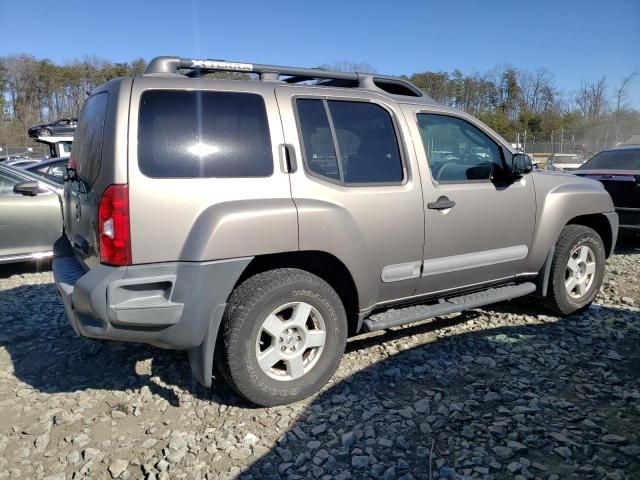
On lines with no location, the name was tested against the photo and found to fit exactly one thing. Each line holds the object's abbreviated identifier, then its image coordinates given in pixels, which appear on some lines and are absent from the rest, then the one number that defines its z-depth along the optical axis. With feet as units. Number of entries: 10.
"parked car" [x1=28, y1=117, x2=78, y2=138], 50.01
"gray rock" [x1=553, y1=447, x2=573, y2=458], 8.56
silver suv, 8.85
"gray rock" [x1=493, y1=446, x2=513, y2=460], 8.55
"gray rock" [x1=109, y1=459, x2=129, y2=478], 8.36
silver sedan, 19.45
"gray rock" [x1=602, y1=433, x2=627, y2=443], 8.91
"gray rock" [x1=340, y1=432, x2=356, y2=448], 9.02
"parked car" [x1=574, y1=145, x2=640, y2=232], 23.48
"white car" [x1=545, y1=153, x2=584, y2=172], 77.83
